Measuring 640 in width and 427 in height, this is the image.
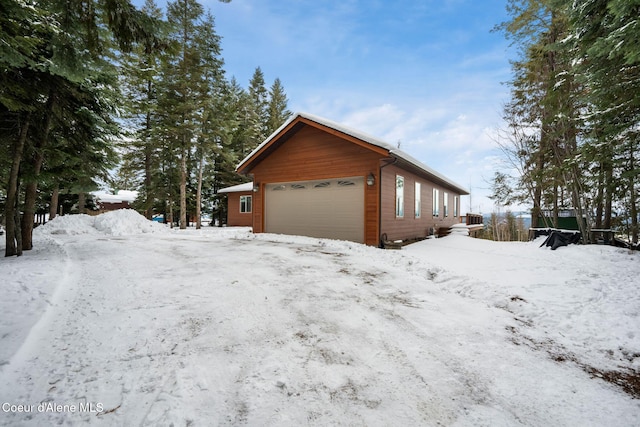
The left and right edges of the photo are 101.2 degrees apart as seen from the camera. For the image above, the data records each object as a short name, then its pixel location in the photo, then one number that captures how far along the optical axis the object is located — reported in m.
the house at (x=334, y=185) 9.12
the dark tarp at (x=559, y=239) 8.83
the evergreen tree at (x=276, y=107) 29.41
